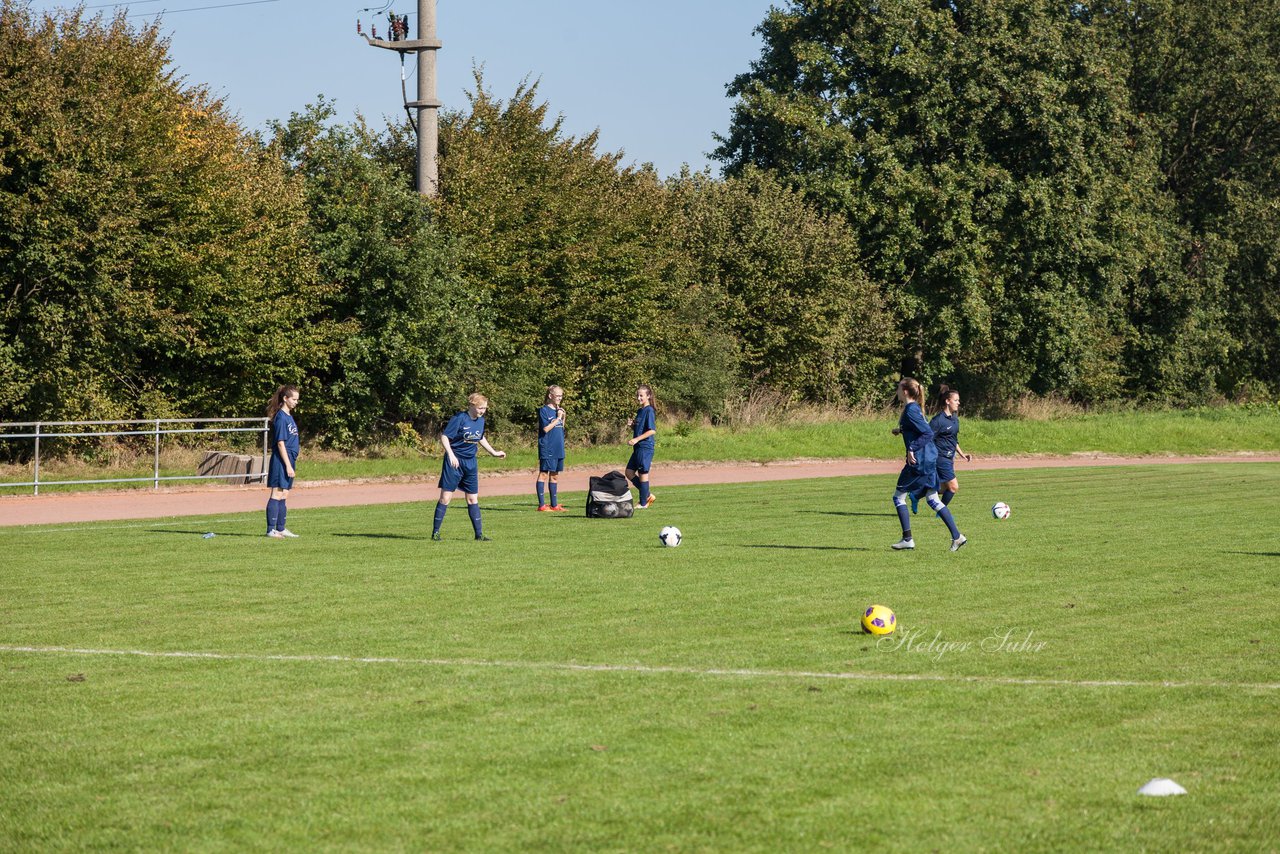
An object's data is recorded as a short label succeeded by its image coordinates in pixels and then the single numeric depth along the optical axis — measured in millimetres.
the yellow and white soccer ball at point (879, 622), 10375
